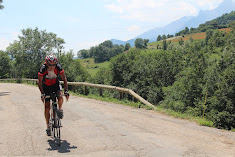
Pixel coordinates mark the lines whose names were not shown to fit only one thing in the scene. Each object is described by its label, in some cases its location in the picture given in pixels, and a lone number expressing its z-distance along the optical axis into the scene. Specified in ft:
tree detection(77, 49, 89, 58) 650.75
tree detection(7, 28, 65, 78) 154.20
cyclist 15.79
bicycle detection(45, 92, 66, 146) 15.67
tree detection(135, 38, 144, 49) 583.66
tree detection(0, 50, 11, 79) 252.42
